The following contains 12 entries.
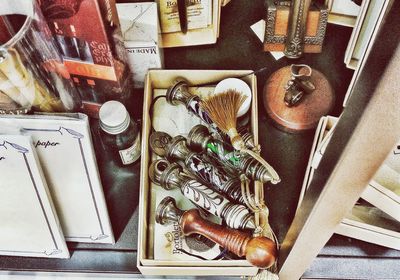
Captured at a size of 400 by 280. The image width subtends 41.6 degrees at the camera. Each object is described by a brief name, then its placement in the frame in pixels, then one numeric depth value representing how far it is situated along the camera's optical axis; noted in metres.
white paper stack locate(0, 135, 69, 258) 0.73
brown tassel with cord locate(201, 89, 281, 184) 0.79
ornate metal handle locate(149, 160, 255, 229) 0.77
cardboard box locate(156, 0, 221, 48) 1.00
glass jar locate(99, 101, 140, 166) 0.79
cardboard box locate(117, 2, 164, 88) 0.87
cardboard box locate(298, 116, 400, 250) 0.76
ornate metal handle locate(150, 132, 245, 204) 0.82
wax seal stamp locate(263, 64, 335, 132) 0.91
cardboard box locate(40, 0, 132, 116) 0.72
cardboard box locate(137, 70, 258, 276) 0.78
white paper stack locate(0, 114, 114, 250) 0.71
